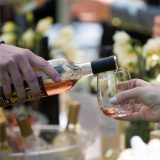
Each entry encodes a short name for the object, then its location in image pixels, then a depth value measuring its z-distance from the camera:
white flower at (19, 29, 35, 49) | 2.16
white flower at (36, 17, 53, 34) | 2.22
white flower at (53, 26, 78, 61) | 2.19
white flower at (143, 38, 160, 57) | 1.85
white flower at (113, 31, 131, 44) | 1.90
